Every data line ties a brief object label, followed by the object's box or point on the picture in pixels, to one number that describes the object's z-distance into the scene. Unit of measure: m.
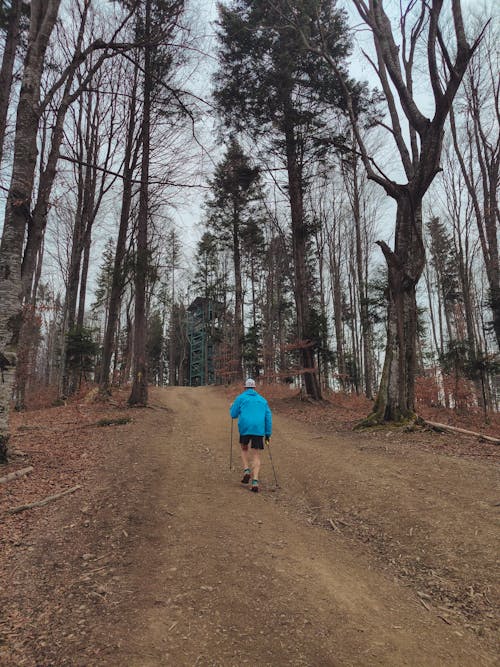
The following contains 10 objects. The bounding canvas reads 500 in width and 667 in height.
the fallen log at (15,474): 5.43
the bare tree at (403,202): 9.24
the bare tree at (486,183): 15.17
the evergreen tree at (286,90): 13.78
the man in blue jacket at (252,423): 6.20
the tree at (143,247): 12.33
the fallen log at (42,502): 4.65
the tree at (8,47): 10.91
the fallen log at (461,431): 7.65
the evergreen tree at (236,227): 25.66
